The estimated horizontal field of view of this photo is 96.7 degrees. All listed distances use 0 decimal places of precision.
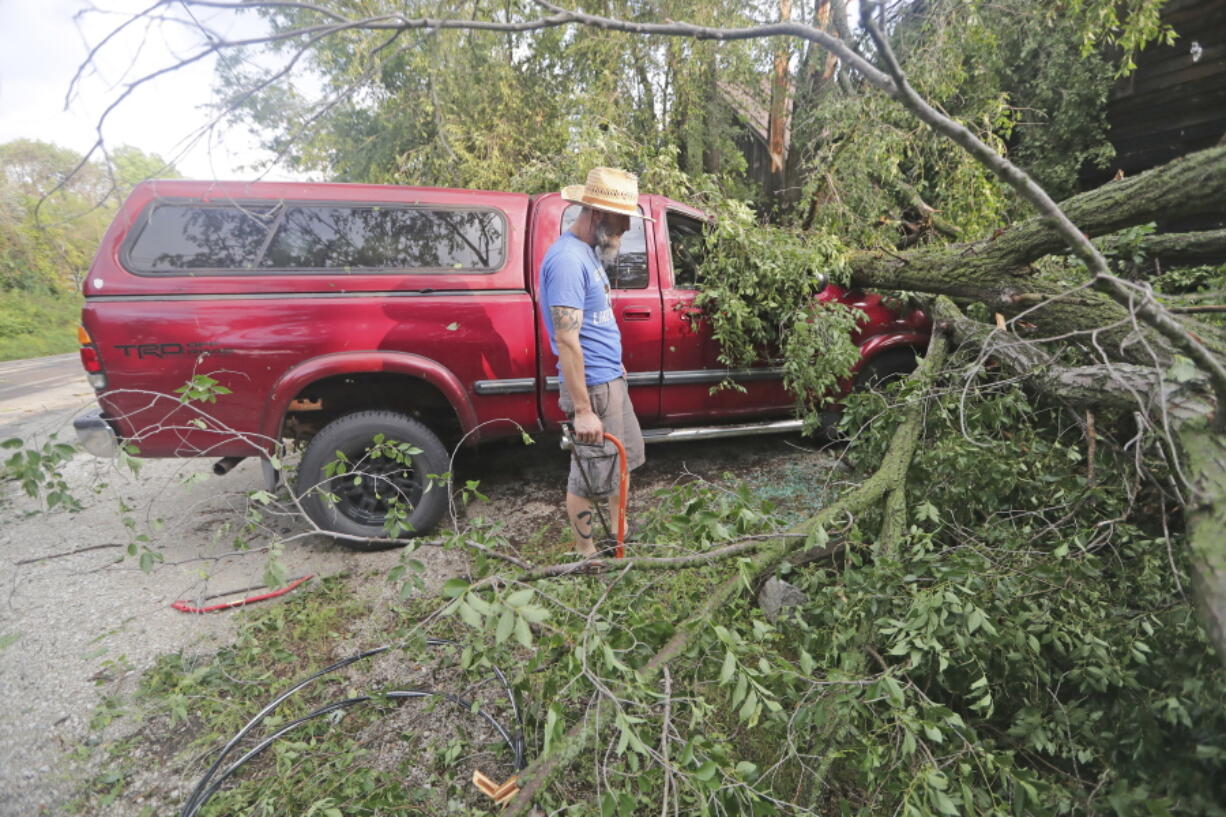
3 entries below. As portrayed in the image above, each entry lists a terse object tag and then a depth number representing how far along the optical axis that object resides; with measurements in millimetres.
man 2443
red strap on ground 2686
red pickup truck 2748
